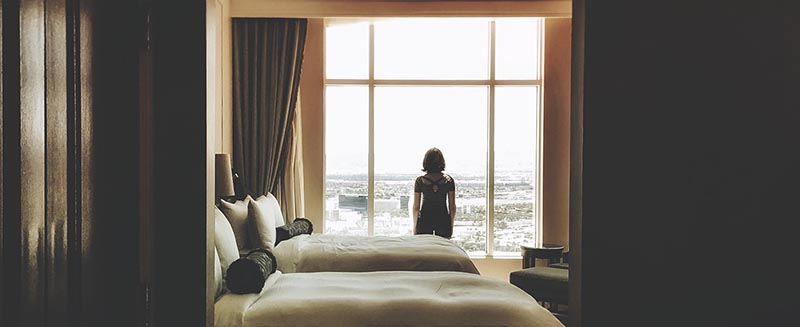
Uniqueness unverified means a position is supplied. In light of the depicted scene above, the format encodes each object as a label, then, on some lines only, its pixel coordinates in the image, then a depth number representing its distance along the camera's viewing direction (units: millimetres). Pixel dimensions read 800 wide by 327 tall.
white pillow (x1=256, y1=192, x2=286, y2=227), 5070
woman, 6062
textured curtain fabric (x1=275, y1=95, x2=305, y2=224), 6477
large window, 6770
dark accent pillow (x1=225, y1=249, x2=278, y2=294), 3100
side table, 6062
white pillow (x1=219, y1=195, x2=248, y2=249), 4109
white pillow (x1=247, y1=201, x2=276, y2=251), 4219
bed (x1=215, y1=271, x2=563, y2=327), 2791
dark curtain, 6301
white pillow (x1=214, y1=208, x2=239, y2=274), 3281
